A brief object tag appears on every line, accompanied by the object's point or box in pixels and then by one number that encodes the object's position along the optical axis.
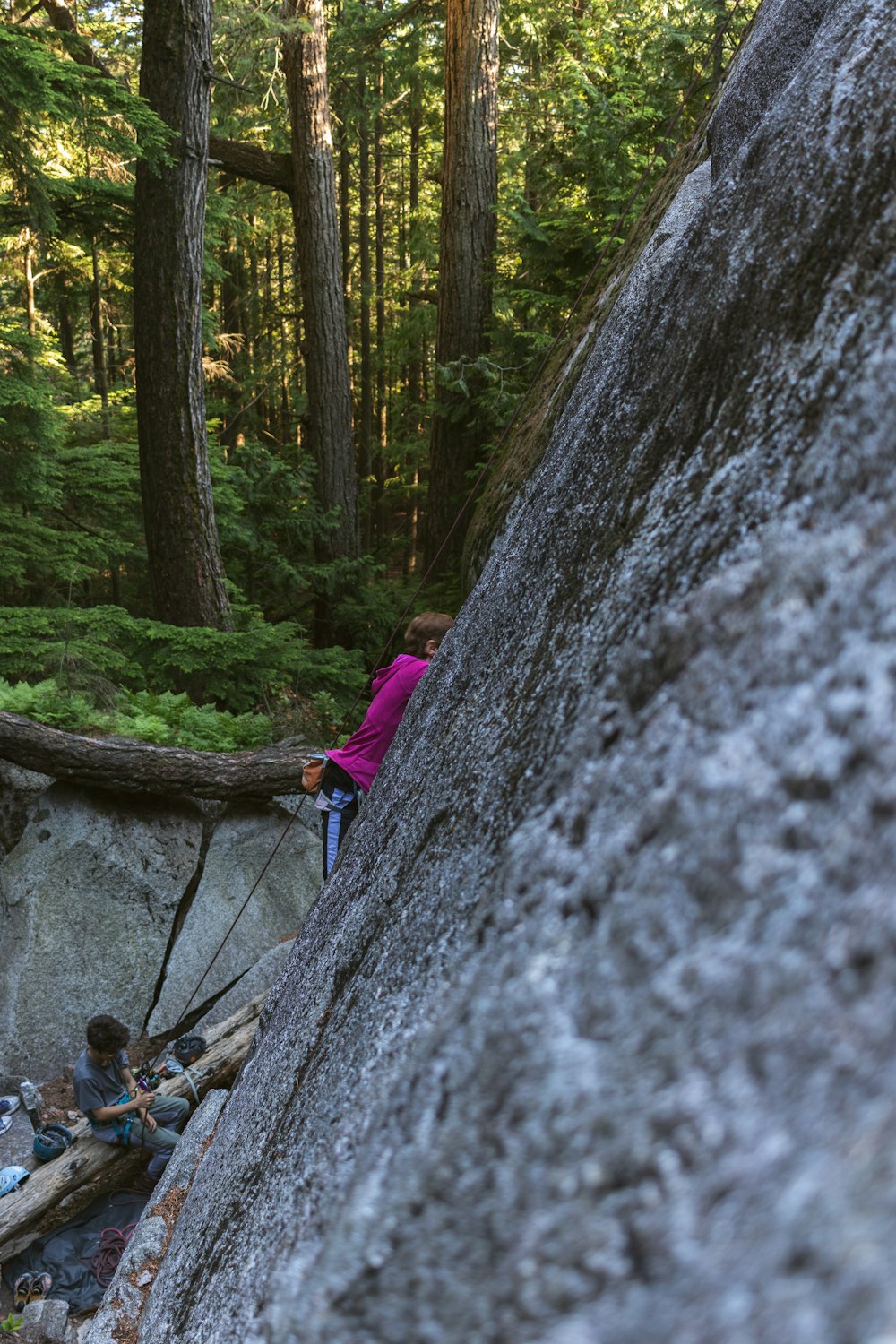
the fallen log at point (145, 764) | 6.32
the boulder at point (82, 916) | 6.23
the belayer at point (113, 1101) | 5.16
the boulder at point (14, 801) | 6.45
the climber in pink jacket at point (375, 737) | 4.02
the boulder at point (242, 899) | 6.68
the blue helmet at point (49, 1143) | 5.33
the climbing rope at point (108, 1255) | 4.87
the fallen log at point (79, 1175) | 4.95
